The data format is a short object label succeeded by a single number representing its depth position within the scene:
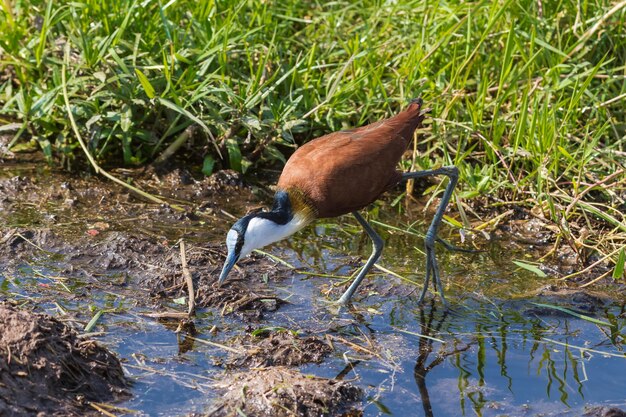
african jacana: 8.89
